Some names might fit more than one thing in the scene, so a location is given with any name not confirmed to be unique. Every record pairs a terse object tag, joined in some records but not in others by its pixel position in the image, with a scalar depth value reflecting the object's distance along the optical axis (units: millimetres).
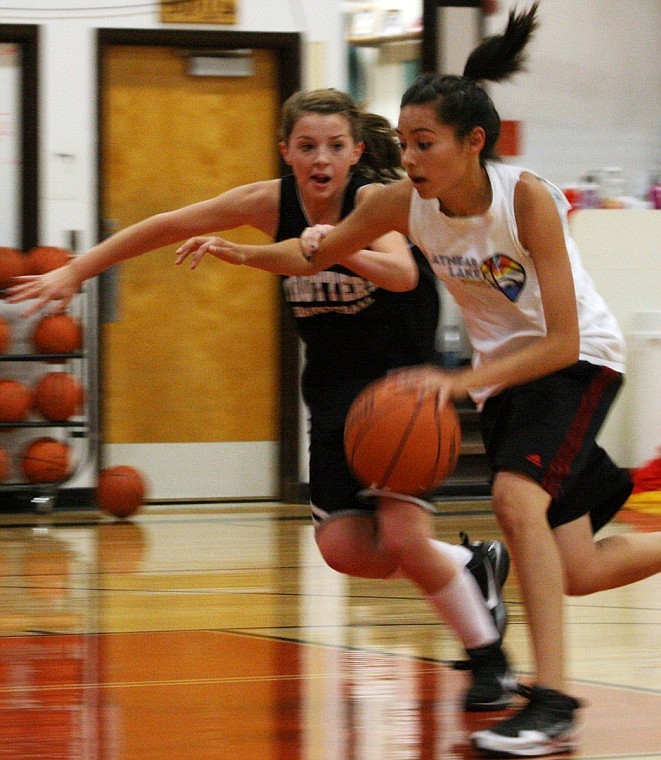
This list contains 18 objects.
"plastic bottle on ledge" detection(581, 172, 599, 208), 14477
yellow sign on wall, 13555
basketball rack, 12617
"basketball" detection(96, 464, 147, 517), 12492
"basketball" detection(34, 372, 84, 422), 12539
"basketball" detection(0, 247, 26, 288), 12320
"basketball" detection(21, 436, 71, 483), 12523
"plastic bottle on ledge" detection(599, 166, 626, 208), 14594
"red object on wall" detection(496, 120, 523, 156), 14414
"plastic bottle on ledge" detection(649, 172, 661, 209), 14523
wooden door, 13734
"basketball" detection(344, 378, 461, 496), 5199
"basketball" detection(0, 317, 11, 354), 12398
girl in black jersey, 6055
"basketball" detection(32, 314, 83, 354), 12531
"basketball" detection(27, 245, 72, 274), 12273
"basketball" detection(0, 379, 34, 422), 12391
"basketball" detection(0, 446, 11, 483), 12539
